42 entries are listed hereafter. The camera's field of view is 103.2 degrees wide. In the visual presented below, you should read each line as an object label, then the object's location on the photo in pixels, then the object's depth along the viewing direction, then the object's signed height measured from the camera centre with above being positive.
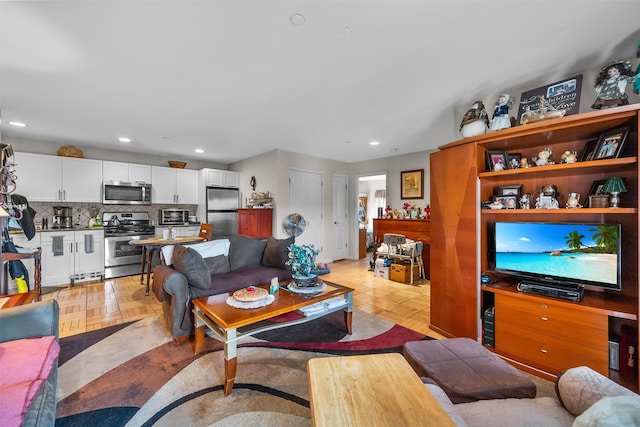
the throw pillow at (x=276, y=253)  3.18 -0.51
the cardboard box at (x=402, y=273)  4.24 -1.03
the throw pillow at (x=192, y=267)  2.36 -0.50
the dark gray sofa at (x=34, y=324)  1.25 -0.61
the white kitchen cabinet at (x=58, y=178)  3.91 +0.61
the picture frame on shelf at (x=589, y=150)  1.87 +0.45
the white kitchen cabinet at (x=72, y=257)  3.86 -0.67
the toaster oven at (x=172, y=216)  5.25 -0.04
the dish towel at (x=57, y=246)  3.90 -0.47
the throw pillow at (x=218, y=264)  2.93 -0.59
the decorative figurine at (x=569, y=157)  1.86 +0.40
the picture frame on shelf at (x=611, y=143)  1.68 +0.45
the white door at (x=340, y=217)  6.02 -0.11
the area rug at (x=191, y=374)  1.48 -1.17
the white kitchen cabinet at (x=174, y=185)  5.14 +0.60
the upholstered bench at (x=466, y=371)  1.19 -0.83
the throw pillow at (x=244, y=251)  3.24 -0.50
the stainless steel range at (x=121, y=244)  4.38 -0.50
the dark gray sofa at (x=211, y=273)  2.26 -0.65
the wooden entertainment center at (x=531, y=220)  1.70 -0.30
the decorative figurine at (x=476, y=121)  2.22 +0.80
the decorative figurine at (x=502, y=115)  2.11 +0.81
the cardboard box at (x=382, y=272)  4.49 -1.08
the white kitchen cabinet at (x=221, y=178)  5.51 +0.80
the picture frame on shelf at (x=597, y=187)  1.84 +0.17
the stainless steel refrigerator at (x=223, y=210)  5.53 +0.08
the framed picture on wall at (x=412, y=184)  5.00 +0.56
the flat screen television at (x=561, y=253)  1.76 -0.33
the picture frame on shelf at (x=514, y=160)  2.17 +0.45
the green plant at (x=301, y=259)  2.37 -0.44
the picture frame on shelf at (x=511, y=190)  2.19 +0.18
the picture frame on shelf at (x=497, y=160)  2.18 +0.44
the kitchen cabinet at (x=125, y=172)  4.59 +0.81
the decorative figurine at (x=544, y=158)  2.03 +0.43
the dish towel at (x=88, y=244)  4.18 -0.48
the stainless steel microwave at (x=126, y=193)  4.57 +0.40
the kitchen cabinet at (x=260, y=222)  4.85 -0.17
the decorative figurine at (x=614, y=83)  1.66 +0.84
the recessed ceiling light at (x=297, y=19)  1.53 +1.20
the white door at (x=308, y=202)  5.16 +0.23
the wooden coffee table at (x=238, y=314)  1.64 -0.72
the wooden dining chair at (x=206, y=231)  4.48 -0.32
